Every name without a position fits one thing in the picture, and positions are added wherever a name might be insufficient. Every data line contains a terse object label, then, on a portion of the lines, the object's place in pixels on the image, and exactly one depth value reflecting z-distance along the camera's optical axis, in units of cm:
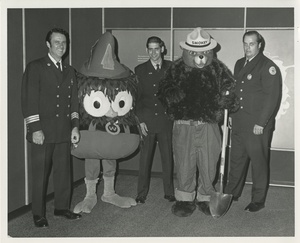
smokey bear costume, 265
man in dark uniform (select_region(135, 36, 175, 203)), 295
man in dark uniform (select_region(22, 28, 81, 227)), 248
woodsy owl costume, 267
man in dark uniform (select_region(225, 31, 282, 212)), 287
